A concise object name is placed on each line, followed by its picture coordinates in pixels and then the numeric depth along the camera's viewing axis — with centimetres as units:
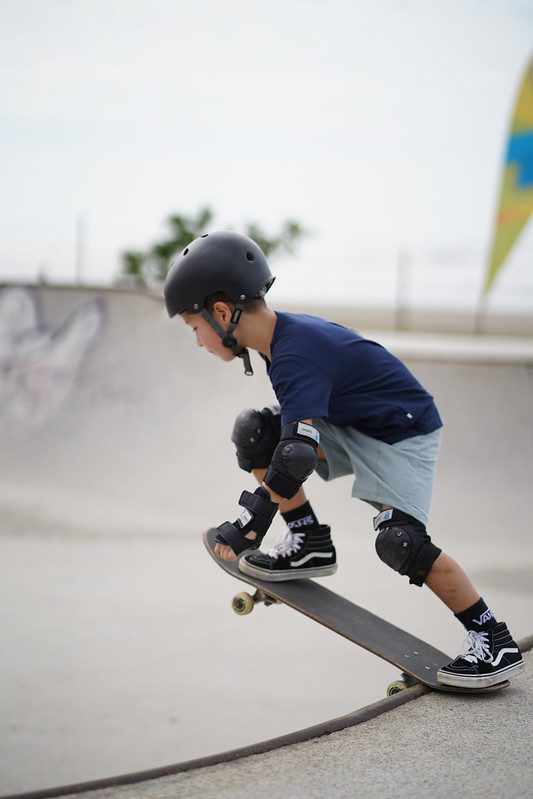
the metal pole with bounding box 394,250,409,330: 2281
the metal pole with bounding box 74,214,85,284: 2059
